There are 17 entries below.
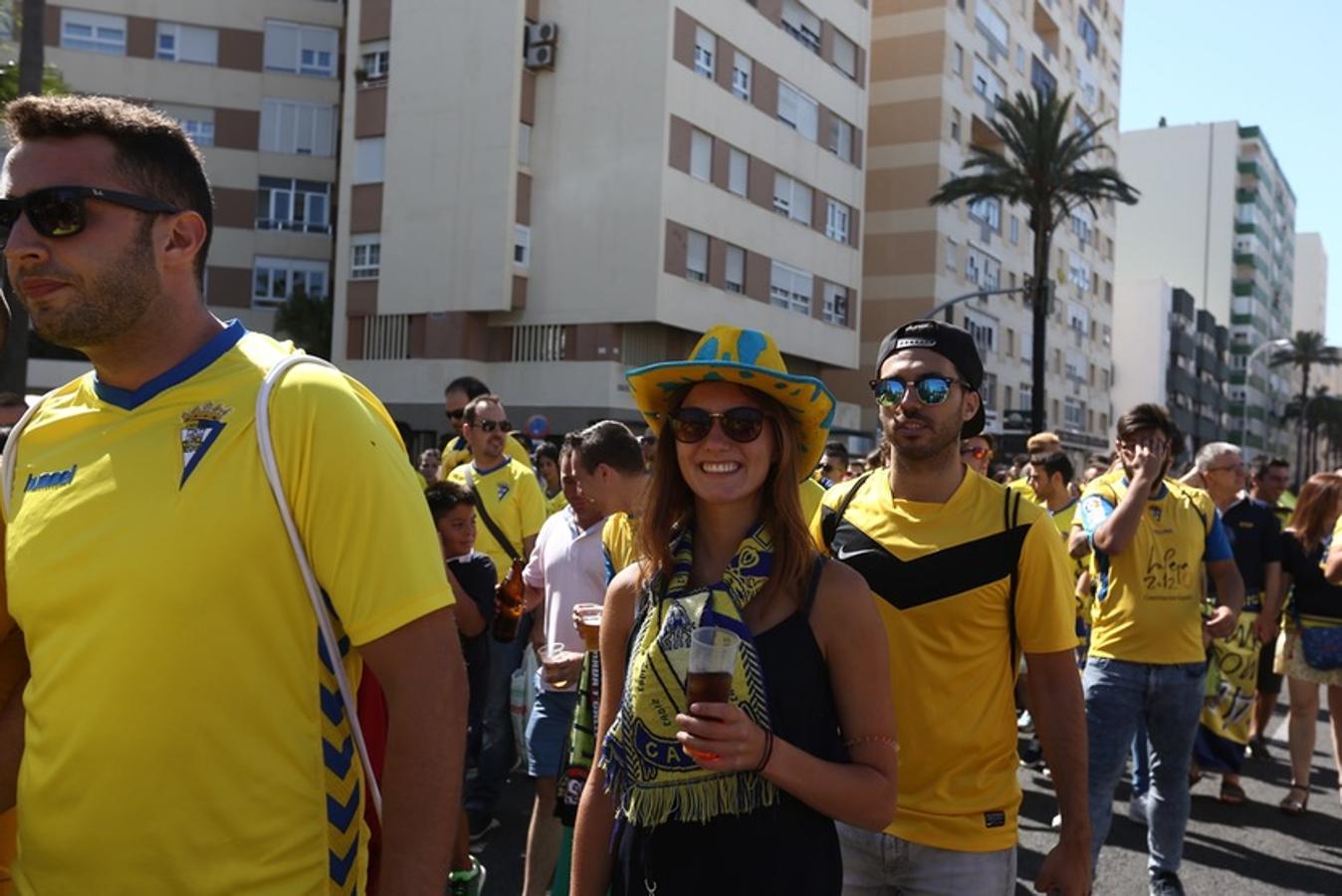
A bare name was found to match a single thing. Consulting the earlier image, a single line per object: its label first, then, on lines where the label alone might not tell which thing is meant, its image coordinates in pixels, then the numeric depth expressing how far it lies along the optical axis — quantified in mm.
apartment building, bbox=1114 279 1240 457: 76312
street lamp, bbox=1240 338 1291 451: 101200
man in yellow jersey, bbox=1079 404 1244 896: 5113
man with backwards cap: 3191
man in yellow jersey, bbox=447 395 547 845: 7738
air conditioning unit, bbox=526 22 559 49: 32031
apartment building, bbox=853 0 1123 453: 43875
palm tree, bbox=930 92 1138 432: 33906
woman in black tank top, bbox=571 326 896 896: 2352
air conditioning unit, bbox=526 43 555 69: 31984
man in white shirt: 5043
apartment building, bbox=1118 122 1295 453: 97188
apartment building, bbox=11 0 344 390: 38094
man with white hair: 7617
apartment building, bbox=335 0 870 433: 31281
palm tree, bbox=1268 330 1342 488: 83188
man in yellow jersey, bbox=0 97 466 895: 1887
